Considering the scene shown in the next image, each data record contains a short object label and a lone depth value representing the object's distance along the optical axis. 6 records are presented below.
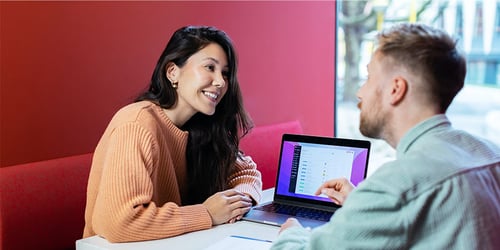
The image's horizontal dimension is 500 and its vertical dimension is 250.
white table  1.58
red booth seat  1.88
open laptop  1.88
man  1.04
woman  1.62
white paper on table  1.52
